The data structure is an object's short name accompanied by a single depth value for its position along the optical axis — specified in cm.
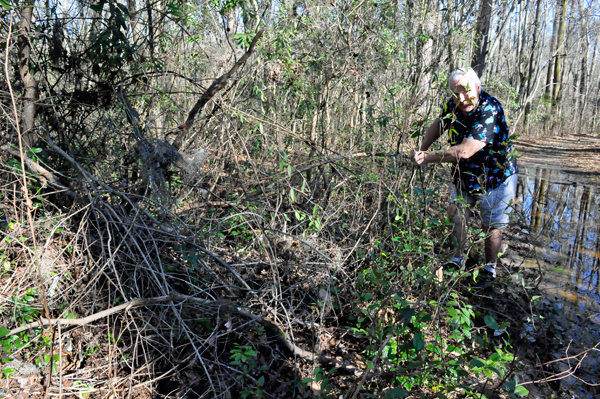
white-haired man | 304
